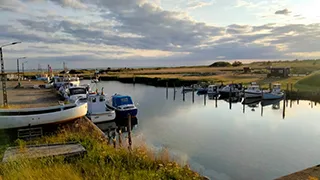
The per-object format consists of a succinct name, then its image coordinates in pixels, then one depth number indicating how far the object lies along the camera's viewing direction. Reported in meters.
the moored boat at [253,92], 35.79
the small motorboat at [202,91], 42.64
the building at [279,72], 51.06
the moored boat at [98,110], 21.22
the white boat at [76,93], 24.73
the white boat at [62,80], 38.52
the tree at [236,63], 120.61
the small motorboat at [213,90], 40.90
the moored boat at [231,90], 39.79
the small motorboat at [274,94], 34.73
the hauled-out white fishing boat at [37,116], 13.60
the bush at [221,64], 128.96
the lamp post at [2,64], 17.13
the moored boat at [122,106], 23.03
